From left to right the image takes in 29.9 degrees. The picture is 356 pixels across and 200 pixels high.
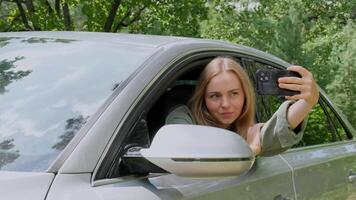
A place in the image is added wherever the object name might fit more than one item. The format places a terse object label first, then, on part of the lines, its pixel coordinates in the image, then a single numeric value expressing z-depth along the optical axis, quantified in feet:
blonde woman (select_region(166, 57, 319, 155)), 9.08
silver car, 6.60
